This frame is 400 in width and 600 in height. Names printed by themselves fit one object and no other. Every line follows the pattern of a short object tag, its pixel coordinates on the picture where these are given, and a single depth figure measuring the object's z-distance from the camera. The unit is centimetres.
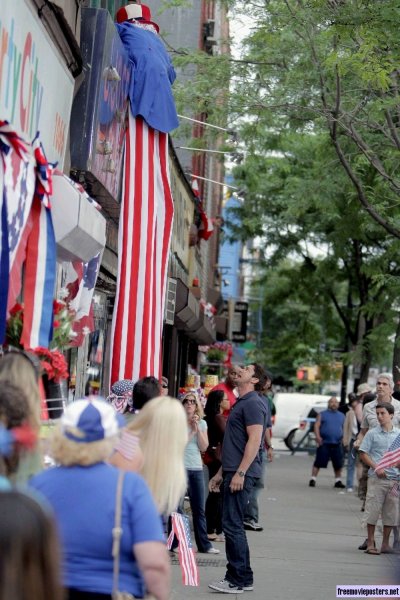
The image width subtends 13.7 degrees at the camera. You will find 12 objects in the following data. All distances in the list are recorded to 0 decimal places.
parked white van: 5449
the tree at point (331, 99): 1995
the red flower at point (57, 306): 1029
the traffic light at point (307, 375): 8840
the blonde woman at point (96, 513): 605
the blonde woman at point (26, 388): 629
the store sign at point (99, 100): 1478
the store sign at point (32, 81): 1024
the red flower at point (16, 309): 983
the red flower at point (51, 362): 928
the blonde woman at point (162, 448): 749
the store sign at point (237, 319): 6225
